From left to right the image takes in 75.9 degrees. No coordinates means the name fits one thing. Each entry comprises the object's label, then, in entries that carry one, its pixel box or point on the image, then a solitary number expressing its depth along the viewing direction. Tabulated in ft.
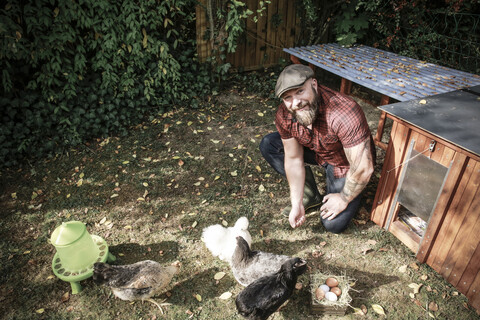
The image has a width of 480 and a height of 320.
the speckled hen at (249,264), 9.24
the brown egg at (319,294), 8.84
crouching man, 9.21
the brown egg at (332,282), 9.09
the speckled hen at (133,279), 8.68
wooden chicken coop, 8.13
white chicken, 10.21
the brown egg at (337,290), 8.88
